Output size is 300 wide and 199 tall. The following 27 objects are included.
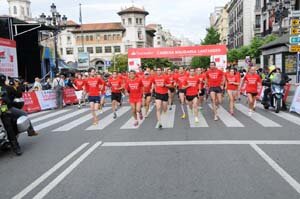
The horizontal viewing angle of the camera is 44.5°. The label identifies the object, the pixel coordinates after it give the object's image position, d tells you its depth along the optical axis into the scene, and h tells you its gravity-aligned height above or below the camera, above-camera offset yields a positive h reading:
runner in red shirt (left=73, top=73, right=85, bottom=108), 18.63 -1.33
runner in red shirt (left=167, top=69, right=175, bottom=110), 16.45 -1.61
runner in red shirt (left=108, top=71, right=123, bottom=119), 13.63 -0.93
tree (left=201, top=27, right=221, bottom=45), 76.12 +4.99
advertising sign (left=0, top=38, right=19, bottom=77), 20.42 +0.45
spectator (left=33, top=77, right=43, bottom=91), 19.65 -1.15
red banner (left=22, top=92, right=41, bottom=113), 17.17 -1.80
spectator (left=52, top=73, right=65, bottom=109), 19.31 -1.28
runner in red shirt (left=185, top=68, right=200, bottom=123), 11.73 -0.85
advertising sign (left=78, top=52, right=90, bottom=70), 44.97 +0.50
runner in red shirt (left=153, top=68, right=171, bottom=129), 11.53 -0.86
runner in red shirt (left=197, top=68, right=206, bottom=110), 12.63 -0.72
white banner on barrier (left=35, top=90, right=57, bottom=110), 18.41 -1.74
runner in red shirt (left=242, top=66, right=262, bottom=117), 13.50 -0.91
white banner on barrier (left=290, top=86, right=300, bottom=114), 13.56 -1.65
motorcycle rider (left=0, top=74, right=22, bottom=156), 7.48 -1.11
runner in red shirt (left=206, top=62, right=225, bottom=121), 12.77 -0.73
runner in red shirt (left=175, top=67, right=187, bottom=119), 12.81 -0.75
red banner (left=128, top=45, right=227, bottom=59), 32.53 +0.90
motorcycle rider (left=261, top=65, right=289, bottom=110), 14.21 -0.84
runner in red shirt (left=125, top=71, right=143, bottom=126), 11.31 -0.87
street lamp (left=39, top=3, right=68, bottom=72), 25.23 +3.38
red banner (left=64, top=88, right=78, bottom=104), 21.03 -1.86
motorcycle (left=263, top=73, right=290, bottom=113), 13.91 -1.17
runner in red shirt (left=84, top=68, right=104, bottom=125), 11.98 -0.86
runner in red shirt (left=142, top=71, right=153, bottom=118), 12.88 -0.92
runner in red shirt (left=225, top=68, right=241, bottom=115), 13.62 -0.90
